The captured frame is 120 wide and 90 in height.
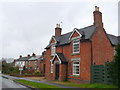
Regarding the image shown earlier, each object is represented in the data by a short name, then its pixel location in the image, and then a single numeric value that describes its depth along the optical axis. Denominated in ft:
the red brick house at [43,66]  104.90
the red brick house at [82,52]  46.99
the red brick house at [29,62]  140.03
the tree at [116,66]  27.02
